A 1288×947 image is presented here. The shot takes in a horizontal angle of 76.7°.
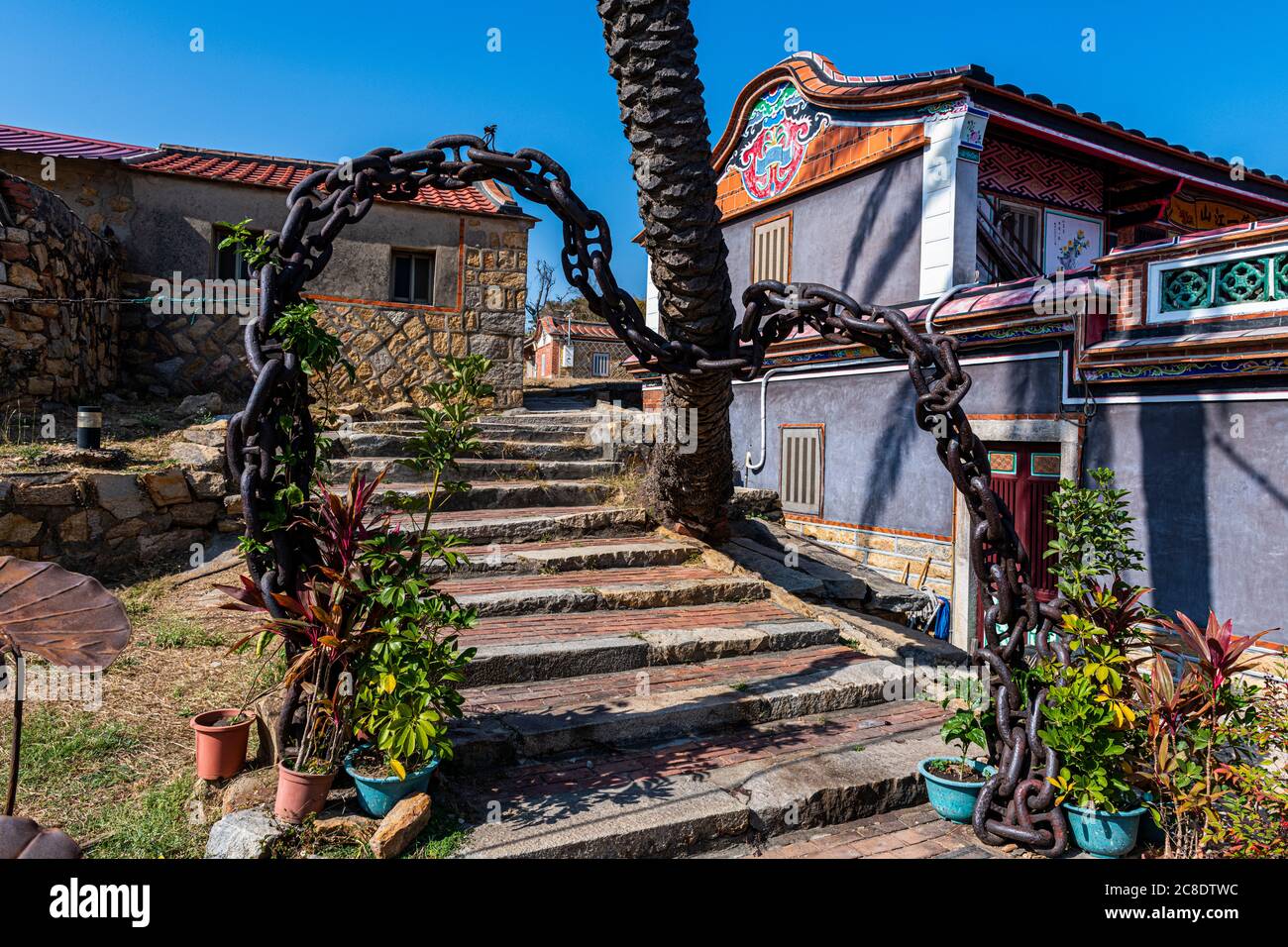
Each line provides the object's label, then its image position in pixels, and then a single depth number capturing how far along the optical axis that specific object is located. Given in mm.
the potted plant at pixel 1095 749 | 3533
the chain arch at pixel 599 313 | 3574
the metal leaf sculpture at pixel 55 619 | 2547
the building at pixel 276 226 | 10414
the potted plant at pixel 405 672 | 3355
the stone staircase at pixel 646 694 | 3756
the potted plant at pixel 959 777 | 3883
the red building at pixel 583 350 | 30859
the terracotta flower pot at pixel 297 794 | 3402
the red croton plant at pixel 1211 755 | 3244
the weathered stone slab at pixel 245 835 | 3180
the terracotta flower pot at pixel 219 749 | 3734
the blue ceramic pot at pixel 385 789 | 3385
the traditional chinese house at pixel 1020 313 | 6492
